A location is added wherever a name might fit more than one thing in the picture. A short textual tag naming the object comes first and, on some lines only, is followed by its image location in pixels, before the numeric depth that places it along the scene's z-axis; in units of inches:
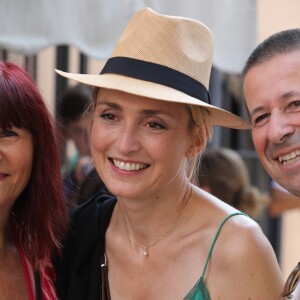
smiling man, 103.7
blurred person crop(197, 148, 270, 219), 182.4
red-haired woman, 119.6
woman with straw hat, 121.0
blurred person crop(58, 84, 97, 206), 200.4
